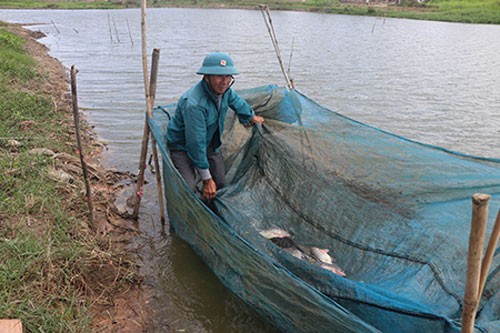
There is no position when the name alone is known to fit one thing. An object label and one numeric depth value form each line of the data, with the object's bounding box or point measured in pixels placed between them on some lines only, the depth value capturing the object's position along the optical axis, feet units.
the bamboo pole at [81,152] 9.53
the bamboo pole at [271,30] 15.33
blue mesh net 6.55
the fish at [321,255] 9.47
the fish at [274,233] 10.03
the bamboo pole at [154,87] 11.23
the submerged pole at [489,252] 4.16
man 9.42
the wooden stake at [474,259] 4.02
